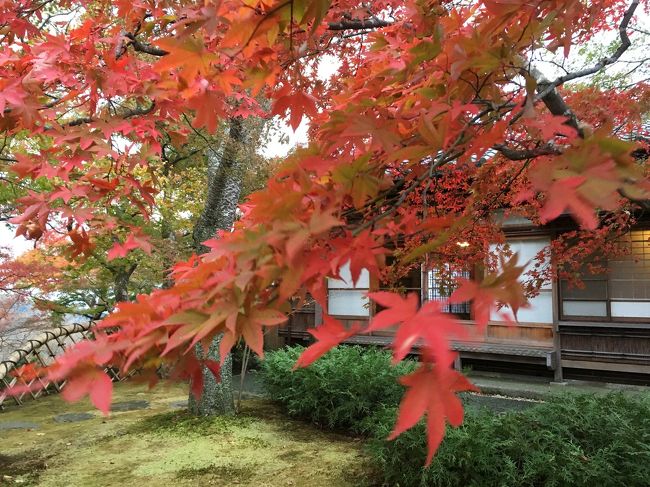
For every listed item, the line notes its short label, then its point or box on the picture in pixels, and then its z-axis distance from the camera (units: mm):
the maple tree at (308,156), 917
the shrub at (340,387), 5770
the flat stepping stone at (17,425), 6477
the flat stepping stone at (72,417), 6828
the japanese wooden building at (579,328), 7992
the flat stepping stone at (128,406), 7286
